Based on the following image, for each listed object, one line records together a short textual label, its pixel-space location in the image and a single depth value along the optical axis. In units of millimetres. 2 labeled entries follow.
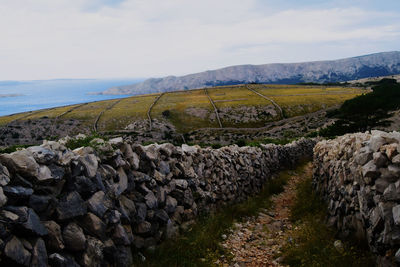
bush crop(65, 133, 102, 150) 6983
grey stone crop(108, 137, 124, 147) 7412
